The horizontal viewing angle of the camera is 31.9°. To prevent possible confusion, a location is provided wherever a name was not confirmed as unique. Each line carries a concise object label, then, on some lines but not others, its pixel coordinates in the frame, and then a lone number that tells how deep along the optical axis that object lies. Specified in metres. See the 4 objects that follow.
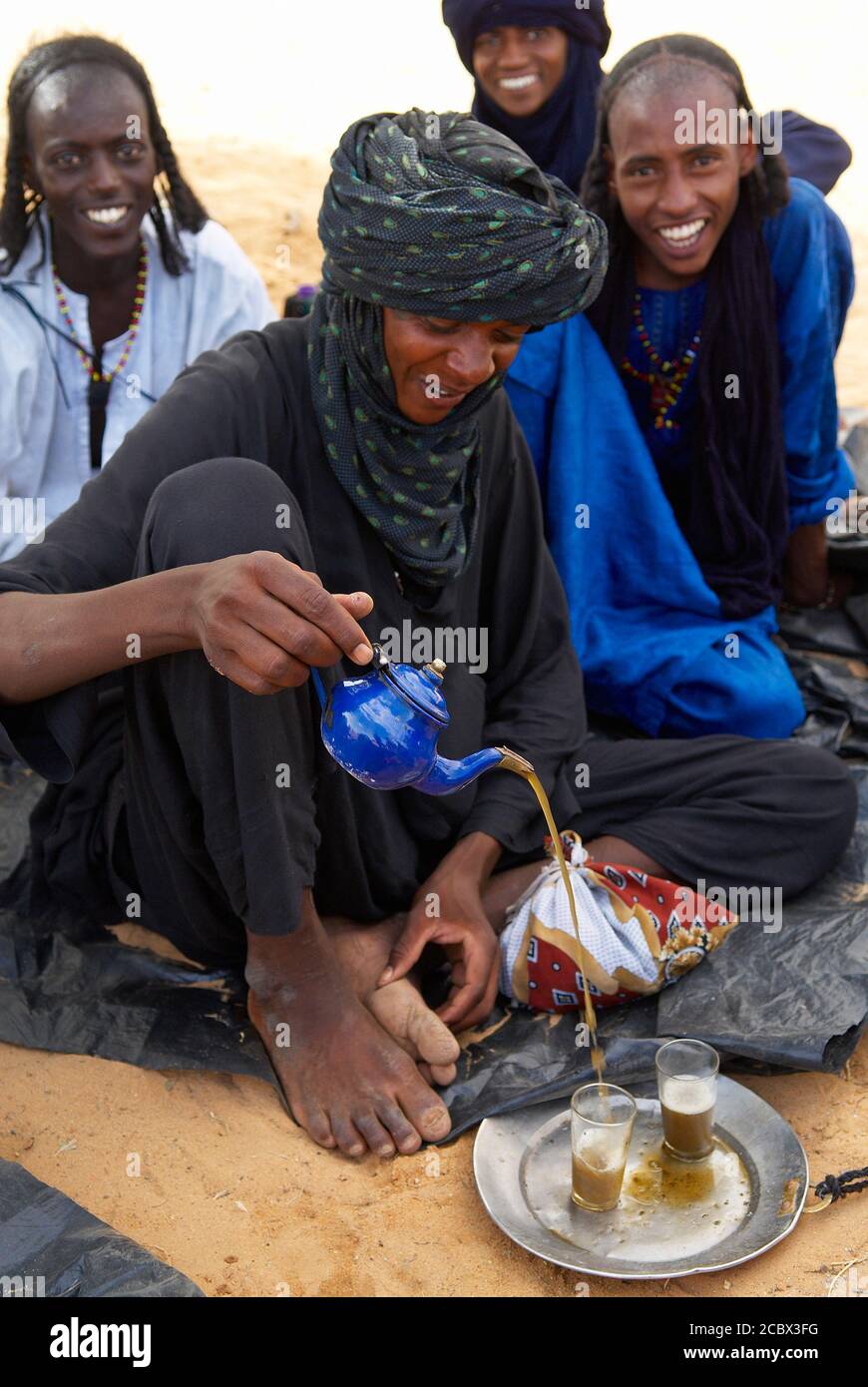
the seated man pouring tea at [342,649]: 2.20
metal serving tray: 2.18
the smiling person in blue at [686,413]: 3.46
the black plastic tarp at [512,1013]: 2.53
